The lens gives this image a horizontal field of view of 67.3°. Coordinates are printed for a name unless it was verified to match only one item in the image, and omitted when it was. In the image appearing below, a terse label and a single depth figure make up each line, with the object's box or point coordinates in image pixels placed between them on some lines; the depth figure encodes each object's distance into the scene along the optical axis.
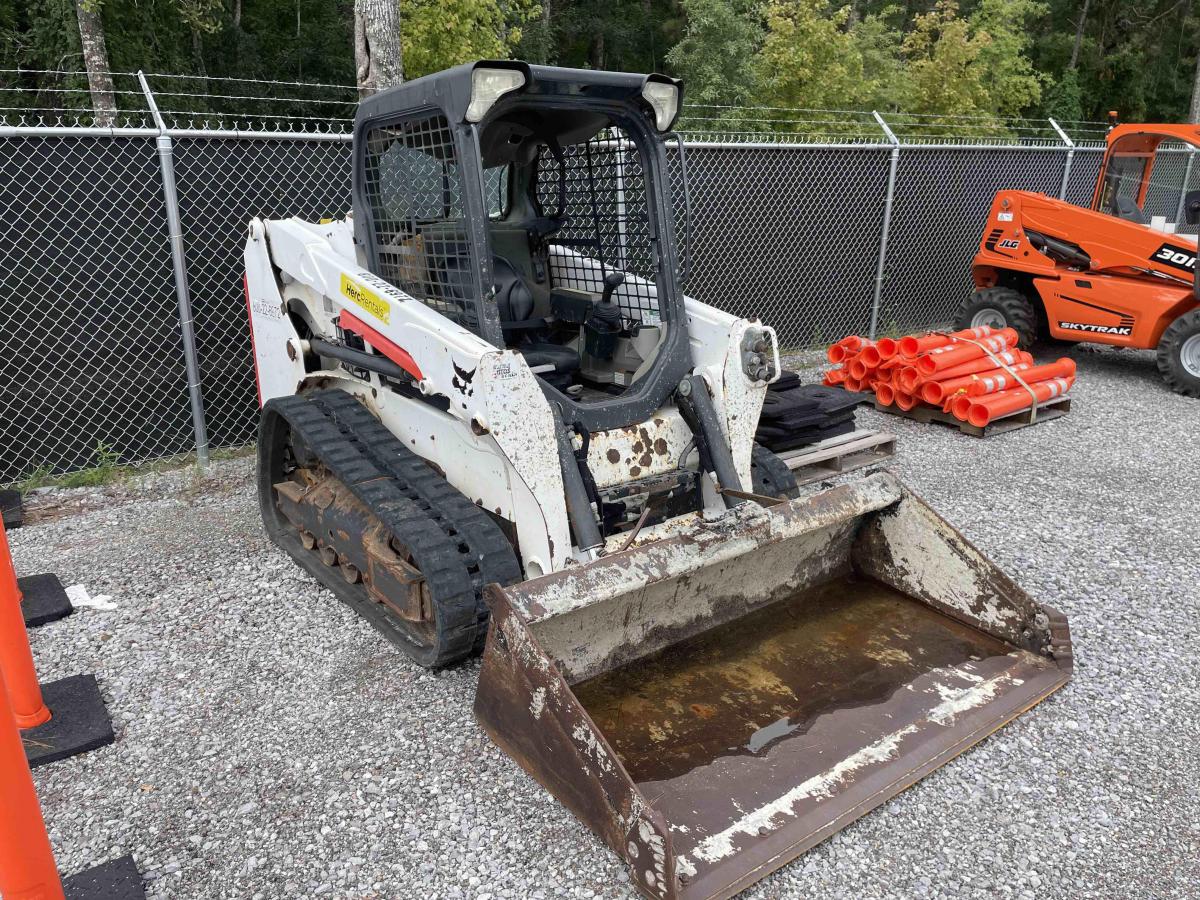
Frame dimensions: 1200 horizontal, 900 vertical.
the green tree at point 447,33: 12.98
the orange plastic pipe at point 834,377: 7.45
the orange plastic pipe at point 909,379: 6.79
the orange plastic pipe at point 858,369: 7.23
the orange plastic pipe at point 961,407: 6.60
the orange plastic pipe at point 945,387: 6.67
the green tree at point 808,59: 17.53
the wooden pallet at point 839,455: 5.64
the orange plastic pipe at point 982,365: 6.78
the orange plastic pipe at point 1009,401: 6.50
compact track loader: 2.77
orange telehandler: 7.62
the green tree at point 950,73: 20.55
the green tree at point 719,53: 20.00
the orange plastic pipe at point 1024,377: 6.65
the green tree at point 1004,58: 22.41
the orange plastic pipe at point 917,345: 6.93
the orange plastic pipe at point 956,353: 6.78
